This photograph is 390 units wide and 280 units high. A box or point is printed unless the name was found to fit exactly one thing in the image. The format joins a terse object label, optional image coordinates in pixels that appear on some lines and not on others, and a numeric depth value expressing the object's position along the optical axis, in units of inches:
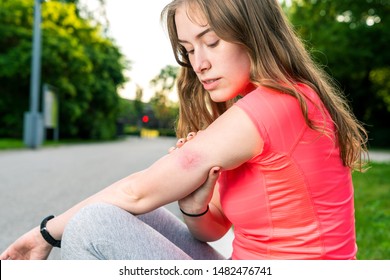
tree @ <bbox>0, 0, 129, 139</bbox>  992.2
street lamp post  671.1
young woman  51.8
